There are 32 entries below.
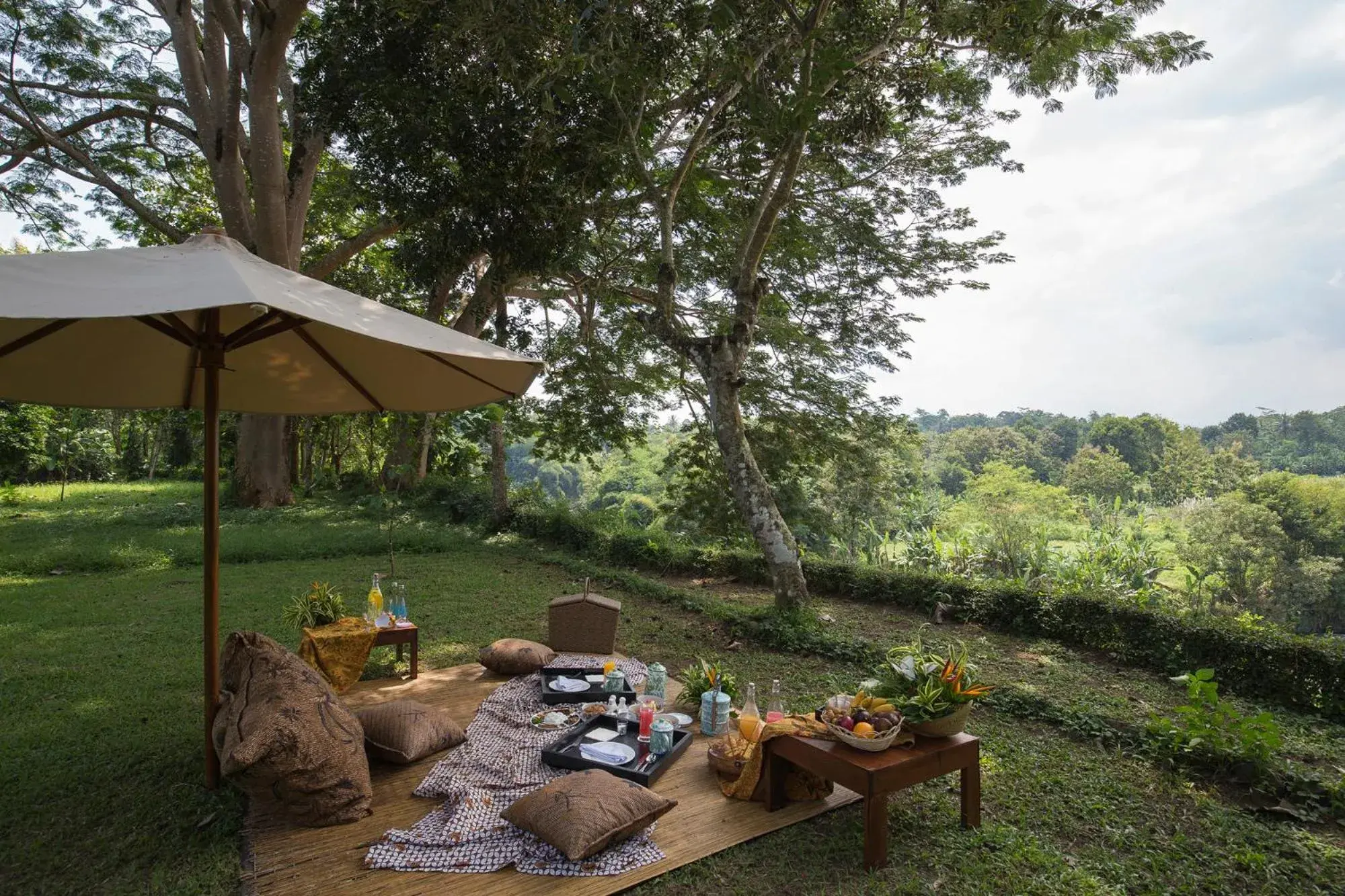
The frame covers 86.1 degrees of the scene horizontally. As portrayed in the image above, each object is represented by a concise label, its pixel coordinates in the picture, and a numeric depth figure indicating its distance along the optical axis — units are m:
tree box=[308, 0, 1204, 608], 5.88
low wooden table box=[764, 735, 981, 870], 2.85
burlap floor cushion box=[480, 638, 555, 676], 5.00
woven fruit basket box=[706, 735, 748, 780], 3.48
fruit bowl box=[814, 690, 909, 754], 2.93
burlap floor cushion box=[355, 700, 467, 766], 3.59
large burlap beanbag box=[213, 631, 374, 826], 2.87
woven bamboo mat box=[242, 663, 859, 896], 2.66
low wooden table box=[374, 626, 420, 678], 4.89
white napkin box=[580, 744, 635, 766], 3.53
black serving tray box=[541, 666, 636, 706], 4.47
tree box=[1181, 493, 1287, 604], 22.64
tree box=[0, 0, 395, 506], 10.77
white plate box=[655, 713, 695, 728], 4.06
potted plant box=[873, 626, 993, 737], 3.06
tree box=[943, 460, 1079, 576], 19.57
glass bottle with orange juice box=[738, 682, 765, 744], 3.51
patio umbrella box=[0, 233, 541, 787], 2.38
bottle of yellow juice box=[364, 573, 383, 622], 4.95
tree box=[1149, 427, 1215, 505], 42.34
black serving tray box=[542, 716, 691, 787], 3.40
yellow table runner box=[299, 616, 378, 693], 4.59
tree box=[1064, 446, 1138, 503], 44.31
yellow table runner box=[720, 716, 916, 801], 3.27
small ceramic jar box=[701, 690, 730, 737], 4.04
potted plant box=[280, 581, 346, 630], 4.96
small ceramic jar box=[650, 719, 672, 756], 3.62
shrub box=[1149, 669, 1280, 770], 3.62
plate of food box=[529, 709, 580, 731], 4.10
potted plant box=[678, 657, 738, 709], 4.27
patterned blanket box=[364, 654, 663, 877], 2.81
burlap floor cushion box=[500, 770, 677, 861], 2.81
